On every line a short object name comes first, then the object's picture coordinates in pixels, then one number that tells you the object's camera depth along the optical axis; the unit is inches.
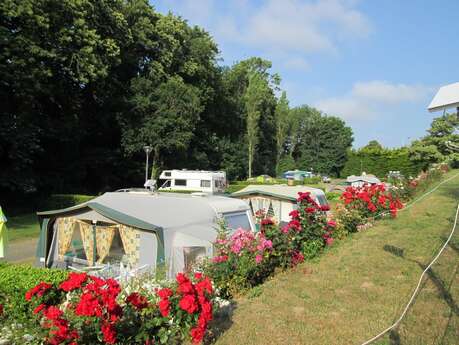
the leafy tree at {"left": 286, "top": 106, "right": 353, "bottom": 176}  2640.3
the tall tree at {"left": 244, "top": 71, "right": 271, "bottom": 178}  1911.9
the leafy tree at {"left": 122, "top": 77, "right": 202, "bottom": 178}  1097.4
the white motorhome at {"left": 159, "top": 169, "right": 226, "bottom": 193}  1012.5
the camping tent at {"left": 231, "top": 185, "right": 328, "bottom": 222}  509.0
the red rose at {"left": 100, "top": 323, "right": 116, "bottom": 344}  127.4
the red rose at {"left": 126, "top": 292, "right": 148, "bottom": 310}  140.6
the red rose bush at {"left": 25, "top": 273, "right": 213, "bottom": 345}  129.3
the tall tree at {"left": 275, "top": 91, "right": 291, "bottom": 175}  2269.9
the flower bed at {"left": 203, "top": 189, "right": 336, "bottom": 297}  222.7
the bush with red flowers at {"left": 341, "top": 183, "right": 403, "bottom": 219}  414.6
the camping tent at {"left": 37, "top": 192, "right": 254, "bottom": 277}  273.0
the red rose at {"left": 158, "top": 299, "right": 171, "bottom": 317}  138.7
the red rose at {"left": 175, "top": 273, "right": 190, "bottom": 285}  147.6
